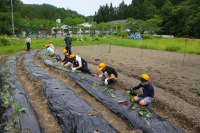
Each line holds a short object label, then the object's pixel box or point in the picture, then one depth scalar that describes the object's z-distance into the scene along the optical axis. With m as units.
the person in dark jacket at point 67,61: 9.76
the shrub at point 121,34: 36.57
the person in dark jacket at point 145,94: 5.12
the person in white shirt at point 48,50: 13.16
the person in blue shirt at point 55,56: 12.12
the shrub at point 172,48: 17.79
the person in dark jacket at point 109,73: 6.89
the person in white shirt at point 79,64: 8.51
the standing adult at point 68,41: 11.50
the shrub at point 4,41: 20.94
